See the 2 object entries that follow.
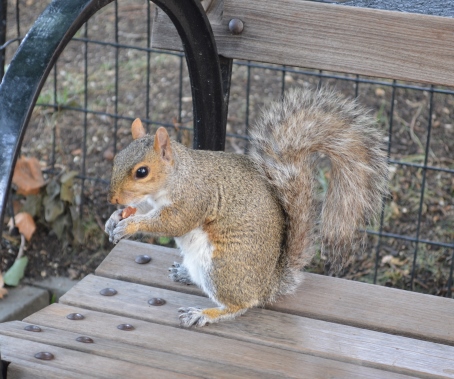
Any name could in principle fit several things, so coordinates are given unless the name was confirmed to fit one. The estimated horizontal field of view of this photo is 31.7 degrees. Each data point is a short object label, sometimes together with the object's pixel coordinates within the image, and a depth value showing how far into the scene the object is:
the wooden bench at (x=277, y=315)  1.21
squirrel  1.35
